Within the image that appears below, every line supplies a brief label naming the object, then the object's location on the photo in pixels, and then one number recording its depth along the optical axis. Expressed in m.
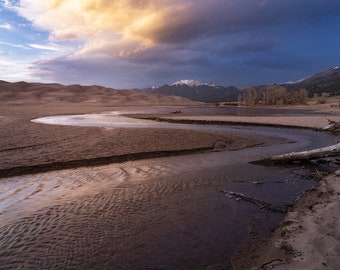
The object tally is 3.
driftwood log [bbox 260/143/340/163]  11.09
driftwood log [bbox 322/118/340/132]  24.27
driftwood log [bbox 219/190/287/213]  7.37
